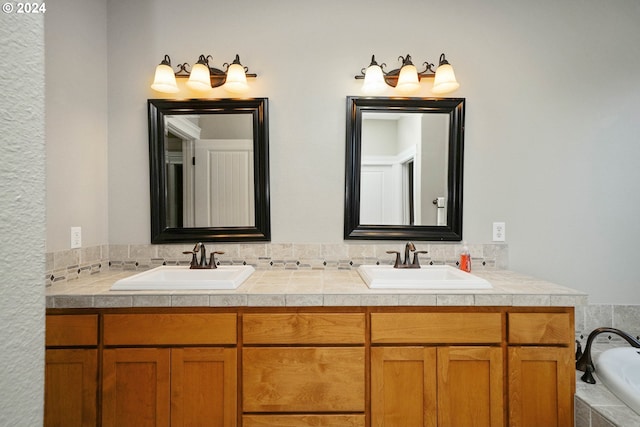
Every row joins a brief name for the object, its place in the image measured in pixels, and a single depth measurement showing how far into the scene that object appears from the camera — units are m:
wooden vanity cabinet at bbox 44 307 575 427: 1.43
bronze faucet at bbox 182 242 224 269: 1.86
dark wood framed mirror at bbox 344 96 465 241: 1.99
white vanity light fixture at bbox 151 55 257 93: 1.87
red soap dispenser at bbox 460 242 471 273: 1.89
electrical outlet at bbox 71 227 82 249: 1.76
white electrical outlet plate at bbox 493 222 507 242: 2.01
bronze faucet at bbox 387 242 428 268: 1.88
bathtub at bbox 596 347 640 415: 1.38
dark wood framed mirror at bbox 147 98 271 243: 1.98
